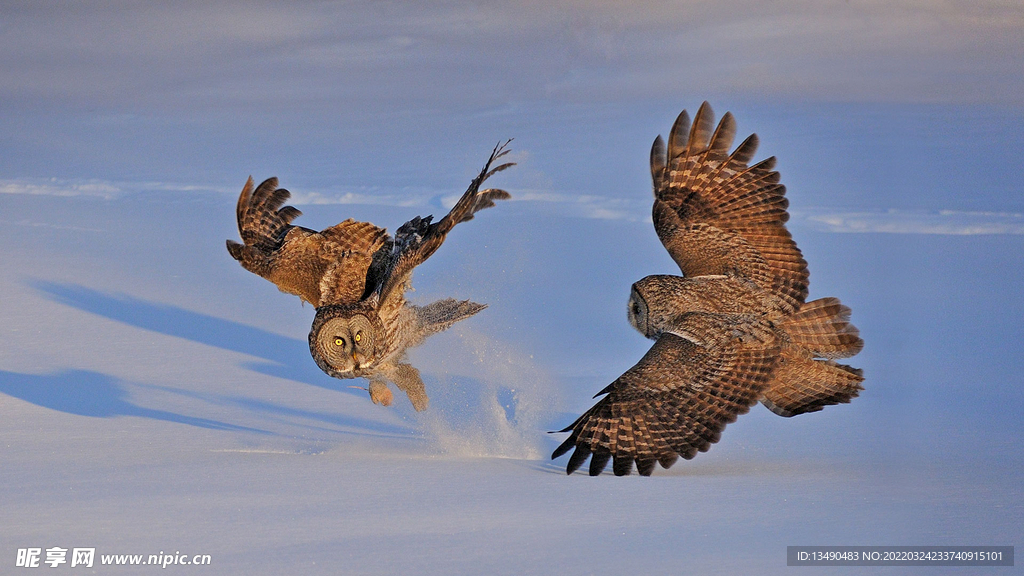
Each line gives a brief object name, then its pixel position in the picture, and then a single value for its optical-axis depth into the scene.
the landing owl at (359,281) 18.14
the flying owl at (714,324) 15.31
